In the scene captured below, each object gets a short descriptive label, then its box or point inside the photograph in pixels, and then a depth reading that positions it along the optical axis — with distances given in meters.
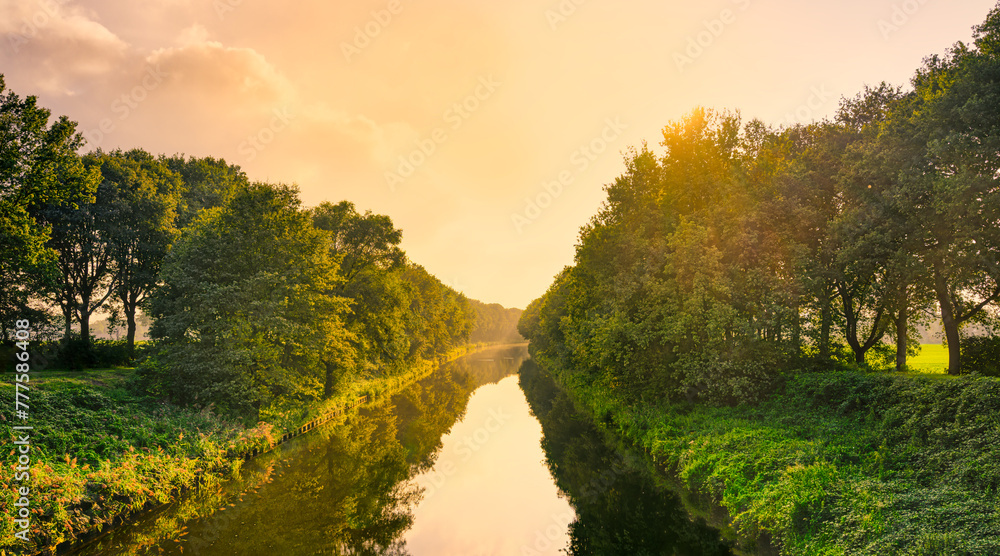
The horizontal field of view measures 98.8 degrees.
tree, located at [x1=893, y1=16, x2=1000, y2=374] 15.52
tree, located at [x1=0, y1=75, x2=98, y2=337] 23.22
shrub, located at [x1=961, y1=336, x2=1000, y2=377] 20.36
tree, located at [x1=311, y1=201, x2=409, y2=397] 39.22
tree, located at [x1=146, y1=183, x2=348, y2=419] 22.72
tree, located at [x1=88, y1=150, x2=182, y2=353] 34.16
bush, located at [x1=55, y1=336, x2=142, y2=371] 29.06
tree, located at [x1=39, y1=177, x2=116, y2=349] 32.25
